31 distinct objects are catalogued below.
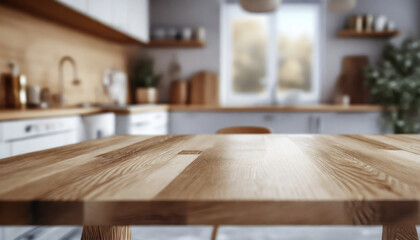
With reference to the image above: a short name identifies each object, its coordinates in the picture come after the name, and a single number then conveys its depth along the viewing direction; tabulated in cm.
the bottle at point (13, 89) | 237
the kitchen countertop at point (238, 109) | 295
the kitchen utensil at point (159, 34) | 429
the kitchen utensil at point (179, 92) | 445
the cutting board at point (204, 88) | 449
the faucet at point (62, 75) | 287
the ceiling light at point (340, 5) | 238
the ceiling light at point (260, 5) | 194
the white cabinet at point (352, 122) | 374
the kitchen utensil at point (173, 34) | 429
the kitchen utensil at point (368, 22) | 411
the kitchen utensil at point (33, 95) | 254
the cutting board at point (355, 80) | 435
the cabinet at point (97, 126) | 258
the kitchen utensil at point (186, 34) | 425
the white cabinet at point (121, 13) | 268
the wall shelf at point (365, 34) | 413
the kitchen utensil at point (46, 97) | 271
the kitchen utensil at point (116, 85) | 380
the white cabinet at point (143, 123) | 294
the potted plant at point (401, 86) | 364
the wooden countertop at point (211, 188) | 48
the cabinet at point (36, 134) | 180
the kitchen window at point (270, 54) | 454
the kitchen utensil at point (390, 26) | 412
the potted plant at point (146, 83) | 422
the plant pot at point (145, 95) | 420
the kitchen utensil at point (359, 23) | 411
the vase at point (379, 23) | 409
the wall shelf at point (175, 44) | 426
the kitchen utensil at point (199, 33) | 428
